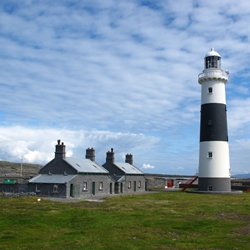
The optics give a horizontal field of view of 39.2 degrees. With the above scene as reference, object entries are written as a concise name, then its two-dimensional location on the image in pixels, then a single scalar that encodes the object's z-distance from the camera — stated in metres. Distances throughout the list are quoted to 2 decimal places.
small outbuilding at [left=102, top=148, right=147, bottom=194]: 47.71
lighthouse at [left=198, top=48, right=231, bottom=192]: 42.19
